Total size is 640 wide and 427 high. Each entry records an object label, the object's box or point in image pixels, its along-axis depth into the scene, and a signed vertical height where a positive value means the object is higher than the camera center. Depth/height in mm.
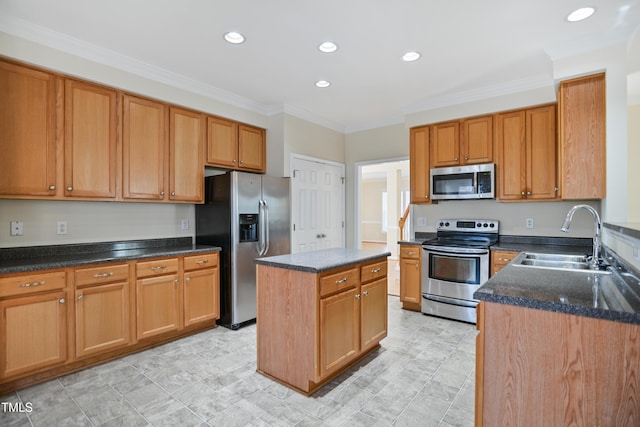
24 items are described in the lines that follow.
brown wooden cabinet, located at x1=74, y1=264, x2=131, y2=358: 2535 -773
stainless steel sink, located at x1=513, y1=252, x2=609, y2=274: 2269 -357
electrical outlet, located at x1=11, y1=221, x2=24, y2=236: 2641 -114
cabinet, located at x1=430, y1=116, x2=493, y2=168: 3805 +861
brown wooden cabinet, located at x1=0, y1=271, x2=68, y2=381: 2207 -771
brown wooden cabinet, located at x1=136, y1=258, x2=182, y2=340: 2889 -770
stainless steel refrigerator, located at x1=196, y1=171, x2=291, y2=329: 3496 -181
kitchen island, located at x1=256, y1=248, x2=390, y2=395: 2174 -732
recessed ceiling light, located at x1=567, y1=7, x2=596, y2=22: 2293 +1431
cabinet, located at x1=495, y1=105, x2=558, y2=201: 3428 +639
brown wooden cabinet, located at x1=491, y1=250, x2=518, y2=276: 3434 -483
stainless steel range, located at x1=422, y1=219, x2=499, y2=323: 3582 -625
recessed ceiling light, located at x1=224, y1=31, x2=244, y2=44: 2593 +1431
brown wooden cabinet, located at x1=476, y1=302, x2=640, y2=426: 1188 -619
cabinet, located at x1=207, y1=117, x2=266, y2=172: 3789 +843
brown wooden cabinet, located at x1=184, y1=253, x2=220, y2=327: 3238 -771
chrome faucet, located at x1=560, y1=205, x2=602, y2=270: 2072 -218
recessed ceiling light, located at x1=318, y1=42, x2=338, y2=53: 2756 +1429
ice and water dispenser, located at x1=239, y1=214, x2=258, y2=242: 3568 -154
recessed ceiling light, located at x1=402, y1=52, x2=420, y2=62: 2917 +1429
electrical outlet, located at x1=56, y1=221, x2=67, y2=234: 2883 -117
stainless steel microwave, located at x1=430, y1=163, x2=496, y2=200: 3754 +370
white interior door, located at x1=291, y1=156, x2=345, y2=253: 4474 +133
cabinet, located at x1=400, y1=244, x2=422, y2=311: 4023 -795
